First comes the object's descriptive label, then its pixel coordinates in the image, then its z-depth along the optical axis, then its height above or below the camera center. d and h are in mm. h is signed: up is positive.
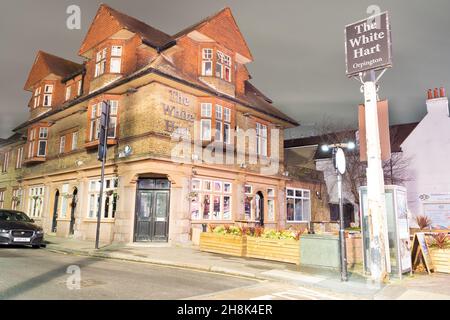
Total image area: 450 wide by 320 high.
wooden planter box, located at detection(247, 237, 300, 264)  11820 -1138
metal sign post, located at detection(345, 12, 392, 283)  9289 +3535
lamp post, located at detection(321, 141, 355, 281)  8852 +1134
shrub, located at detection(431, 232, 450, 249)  10995 -681
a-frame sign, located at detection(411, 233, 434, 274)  10414 -1010
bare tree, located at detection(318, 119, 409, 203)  25344 +4119
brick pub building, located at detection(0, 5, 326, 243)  17531 +4586
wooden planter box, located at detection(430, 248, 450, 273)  10547 -1209
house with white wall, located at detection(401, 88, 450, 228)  25562 +4088
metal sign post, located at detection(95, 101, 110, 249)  15705 +3739
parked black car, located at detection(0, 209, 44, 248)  14125 -796
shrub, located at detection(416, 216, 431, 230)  14495 -170
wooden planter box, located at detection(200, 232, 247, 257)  13409 -1090
